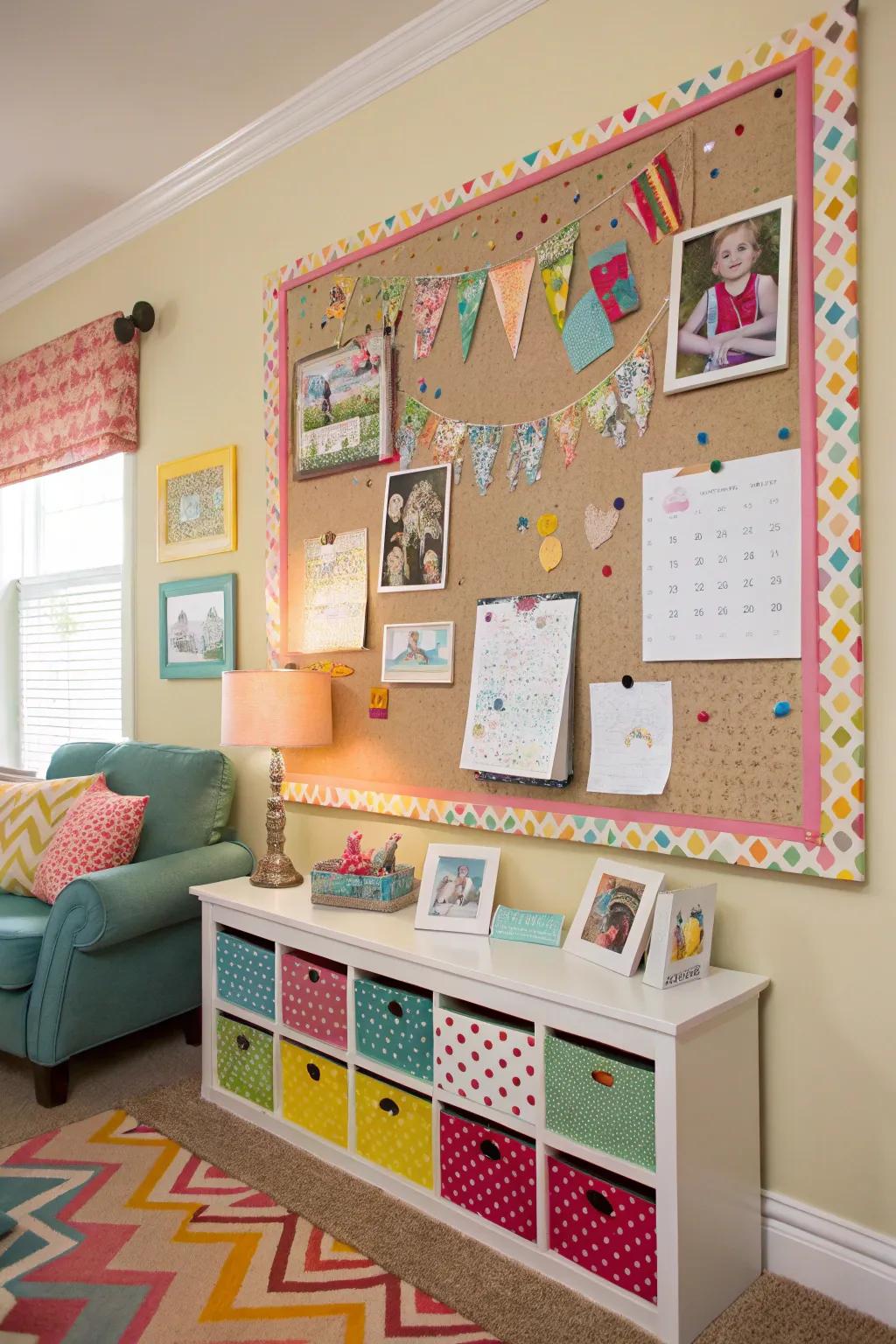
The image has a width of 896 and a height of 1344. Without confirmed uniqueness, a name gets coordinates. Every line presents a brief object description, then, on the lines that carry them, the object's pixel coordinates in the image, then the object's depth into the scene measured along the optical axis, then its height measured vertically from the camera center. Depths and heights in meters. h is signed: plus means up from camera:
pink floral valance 3.36 +1.03
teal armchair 2.34 -0.68
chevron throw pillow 2.79 -0.45
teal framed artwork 2.98 +0.14
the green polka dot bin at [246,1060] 2.22 -0.94
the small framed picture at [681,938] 1.66 -0.48
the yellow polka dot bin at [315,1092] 2.04 -0.94
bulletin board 1.67 +0.42
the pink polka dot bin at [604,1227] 1.54 -0.94
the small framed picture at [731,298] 1.75 +0.71
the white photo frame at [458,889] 2.03 -0.48
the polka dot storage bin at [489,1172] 1.71 -0.94
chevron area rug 1.56 -1.09
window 3.68 +0.27
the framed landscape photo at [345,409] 2.46 +0.71
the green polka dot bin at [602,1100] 1.55 -0.73
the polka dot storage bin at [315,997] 2.05 -0.73
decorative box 2.19 -0.51
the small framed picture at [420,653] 2.30 +0.05
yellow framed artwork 2.98 +0.55
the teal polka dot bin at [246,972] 2.24 -0.73
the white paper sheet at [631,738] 1.90 -0.14
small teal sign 1.93 -0.53
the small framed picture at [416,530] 2.32 +0.36
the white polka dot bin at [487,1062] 1.71 -0.73
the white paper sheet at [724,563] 1.74 +0.21
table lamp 2.40 -0.11
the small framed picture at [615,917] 1.75 -0.47
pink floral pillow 2.64 -0.49
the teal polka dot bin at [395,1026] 1.88 -0.73
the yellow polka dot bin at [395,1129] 1.88 -0.94
